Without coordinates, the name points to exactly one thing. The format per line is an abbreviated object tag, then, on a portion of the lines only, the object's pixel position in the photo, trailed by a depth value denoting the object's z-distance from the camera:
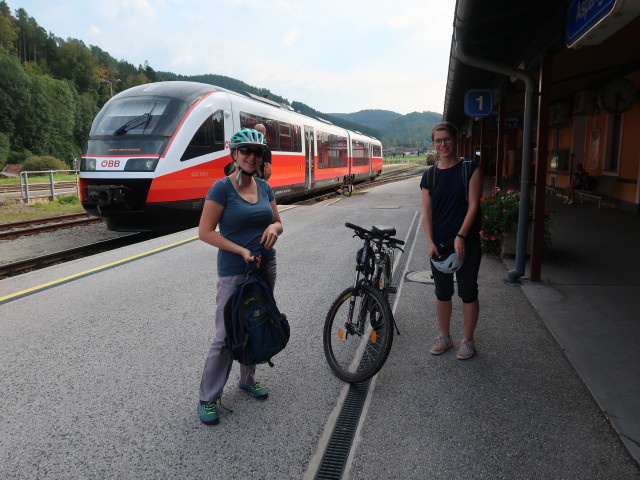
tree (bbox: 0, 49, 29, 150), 72.00
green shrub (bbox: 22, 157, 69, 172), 52.28
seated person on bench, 16.02
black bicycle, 3.37
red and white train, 9.63
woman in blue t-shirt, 2.85
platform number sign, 9.25
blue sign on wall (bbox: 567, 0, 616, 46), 3.58
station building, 5.48
